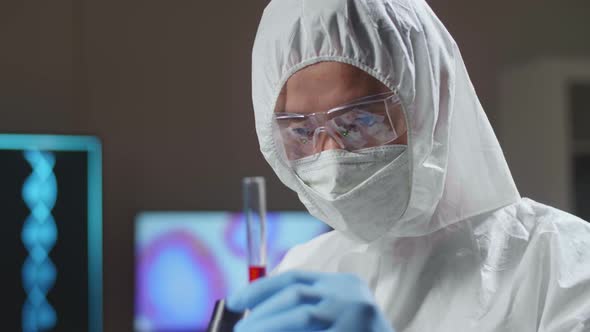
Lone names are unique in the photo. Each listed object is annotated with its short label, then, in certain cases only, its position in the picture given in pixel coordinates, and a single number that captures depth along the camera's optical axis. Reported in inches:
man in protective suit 44.9
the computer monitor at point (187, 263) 101.0
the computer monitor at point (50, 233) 90.9
